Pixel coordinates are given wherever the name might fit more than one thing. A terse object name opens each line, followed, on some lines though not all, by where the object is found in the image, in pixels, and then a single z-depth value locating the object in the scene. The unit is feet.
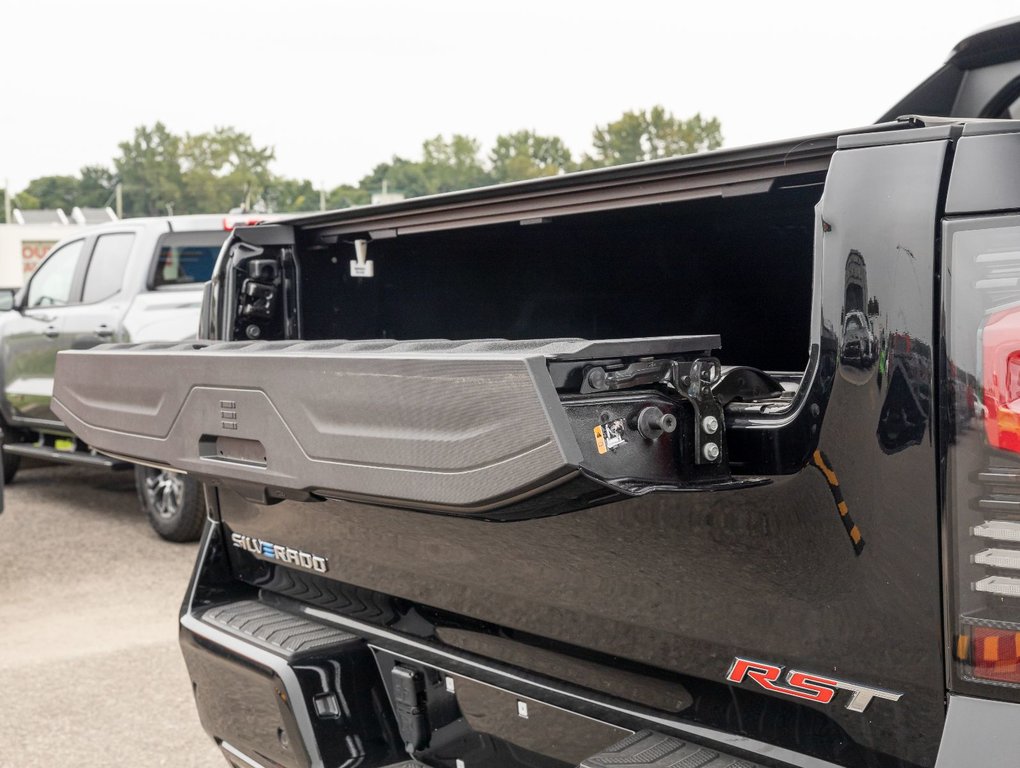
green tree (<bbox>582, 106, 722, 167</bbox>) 294.05
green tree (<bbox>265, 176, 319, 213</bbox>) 340.80
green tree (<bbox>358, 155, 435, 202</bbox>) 345.51
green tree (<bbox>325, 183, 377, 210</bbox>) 315.62
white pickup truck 24.44
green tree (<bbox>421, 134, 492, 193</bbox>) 355.27
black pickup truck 4.87
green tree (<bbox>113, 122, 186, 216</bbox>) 350.64
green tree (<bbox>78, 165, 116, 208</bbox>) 365.81
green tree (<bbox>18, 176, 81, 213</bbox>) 381.05
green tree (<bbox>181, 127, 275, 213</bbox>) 346.54
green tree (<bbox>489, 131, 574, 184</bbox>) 326.24
